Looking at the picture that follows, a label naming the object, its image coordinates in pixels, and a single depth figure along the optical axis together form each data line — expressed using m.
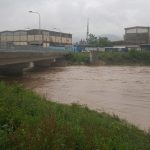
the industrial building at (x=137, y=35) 57.16
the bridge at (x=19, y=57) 20.28
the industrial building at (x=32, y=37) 59.21
